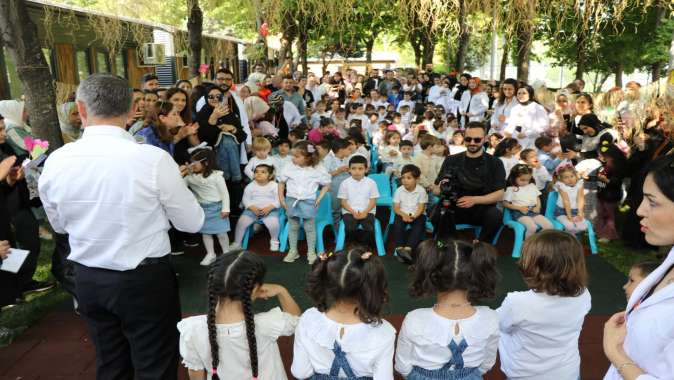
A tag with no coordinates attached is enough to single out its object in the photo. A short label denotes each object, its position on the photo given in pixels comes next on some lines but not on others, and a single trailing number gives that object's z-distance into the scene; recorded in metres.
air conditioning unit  9.89
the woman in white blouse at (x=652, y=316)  1.16
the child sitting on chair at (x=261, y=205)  4.86
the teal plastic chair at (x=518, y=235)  4.71
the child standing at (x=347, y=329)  1.91
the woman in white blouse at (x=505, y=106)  6.74
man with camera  4.52
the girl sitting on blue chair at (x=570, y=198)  4.75
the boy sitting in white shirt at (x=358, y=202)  4.71
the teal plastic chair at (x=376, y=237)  4.75
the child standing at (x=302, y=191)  4.70
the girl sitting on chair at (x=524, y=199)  4.73
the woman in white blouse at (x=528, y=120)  6.34
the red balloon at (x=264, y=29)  7.48
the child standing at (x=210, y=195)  4.40
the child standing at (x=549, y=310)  2.13
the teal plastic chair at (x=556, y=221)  4.75
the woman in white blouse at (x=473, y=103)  9.33
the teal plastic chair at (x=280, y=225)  4.97
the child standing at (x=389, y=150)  6.63
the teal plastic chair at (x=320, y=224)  4.88
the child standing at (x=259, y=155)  5.24
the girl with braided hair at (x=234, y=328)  1.97
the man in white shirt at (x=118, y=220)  1.82
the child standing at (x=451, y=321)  1.96
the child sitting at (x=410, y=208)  4.73
